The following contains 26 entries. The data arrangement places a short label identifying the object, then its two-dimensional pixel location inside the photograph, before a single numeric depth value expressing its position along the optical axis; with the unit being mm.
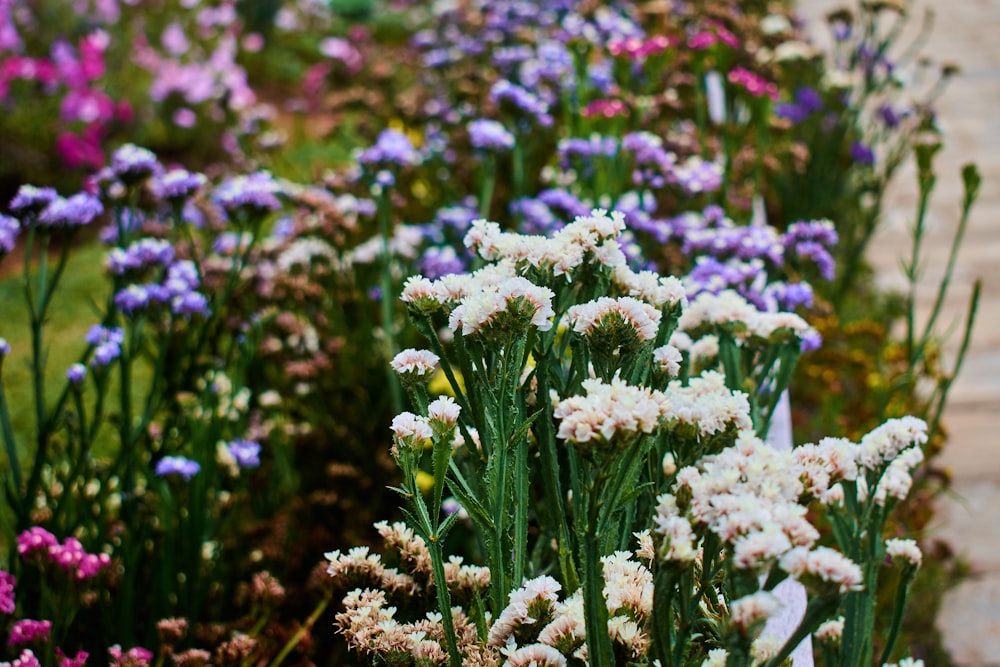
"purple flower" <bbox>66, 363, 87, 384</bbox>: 2098
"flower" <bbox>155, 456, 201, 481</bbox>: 2020
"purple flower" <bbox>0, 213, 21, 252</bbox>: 1962
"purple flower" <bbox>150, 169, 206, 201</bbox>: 2232
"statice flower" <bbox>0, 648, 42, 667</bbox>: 1459
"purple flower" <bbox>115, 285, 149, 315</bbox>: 2186
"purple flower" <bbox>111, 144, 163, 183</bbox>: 2230
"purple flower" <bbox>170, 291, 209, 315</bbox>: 2273
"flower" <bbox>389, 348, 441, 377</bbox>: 1242
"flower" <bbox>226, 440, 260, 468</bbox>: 2244
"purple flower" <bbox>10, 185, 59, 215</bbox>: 2051
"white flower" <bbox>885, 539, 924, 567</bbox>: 1185
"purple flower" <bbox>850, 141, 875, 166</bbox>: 3656
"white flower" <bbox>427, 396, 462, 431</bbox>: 1156
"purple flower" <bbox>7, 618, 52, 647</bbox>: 1569
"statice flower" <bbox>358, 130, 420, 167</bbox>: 2604
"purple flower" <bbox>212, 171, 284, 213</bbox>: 2287
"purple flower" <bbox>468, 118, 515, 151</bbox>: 2713
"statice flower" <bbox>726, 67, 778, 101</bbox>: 3090
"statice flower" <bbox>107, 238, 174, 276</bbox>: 2133
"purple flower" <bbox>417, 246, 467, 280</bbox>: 2715
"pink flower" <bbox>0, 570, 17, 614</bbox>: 1578
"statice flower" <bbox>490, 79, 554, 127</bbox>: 2873
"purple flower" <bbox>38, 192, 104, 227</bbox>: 2105
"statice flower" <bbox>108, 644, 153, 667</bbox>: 1651
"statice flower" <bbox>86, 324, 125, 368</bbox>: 2154
